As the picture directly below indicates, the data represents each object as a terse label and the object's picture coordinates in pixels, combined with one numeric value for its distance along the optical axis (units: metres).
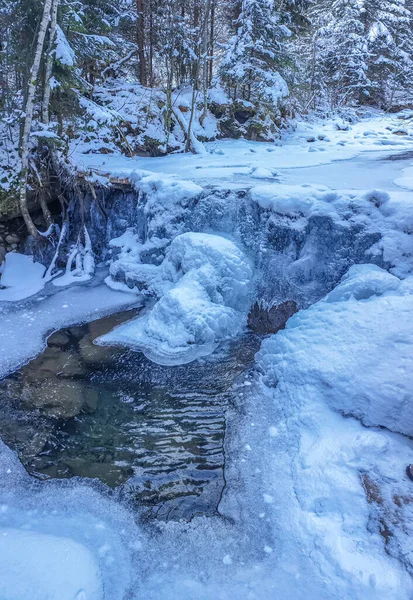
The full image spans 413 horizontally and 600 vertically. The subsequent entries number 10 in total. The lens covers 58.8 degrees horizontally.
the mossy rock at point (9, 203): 7.52
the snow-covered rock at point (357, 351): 3.64
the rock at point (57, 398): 4.18
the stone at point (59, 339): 5.55
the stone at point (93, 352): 5.14
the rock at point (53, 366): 4.84
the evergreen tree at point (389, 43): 17.41
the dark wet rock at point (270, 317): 5.77
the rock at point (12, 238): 8.00
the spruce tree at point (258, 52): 12.00
